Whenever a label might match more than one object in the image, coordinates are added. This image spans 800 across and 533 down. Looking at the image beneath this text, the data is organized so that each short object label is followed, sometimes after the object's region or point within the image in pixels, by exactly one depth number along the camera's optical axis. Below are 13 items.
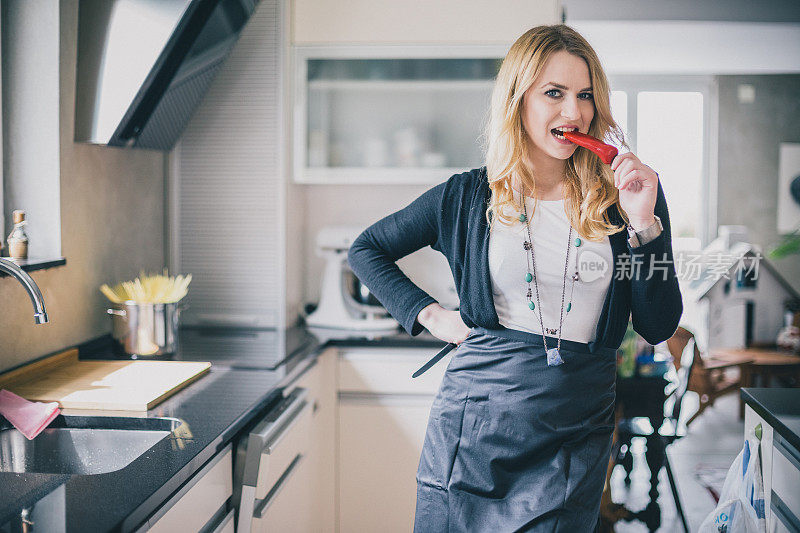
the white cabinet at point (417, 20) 2.54
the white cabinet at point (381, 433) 2.41
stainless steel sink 1.39
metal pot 1.94
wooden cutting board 1.53
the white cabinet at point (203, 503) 1.14
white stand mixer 2.65
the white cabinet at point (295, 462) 1.50
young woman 1.26
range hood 1.85
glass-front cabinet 2.67
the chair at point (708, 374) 2.41
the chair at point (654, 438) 2.40
